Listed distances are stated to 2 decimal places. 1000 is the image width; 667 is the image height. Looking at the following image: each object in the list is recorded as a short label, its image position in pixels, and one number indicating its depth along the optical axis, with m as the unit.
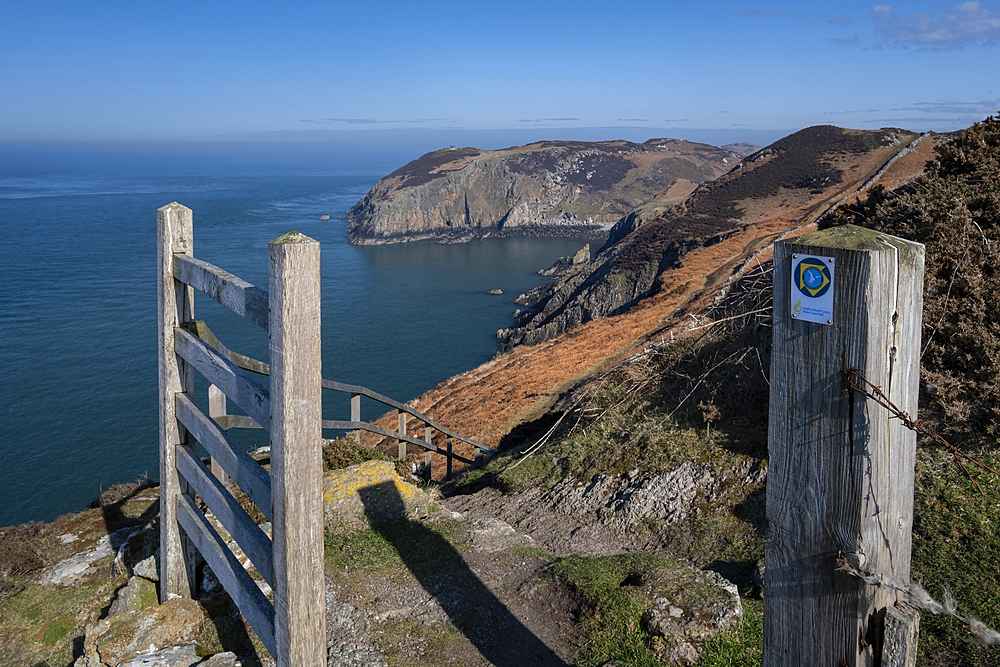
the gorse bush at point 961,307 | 5.50
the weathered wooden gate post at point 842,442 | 2.03
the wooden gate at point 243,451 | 3.21
